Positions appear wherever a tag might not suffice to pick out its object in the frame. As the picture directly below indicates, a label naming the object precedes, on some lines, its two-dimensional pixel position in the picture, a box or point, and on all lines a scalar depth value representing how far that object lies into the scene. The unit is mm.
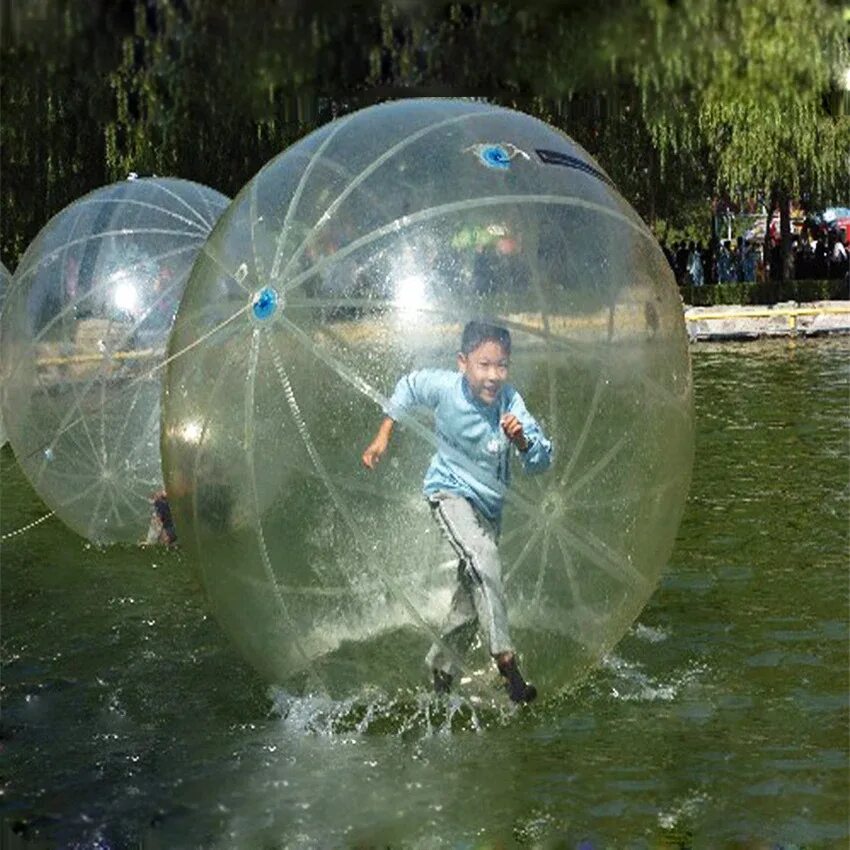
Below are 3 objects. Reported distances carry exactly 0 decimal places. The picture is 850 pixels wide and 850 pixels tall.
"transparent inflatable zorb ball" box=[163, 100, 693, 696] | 6078
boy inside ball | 6027
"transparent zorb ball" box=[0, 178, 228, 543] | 10211
